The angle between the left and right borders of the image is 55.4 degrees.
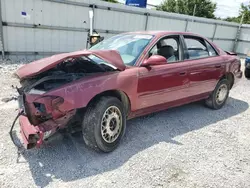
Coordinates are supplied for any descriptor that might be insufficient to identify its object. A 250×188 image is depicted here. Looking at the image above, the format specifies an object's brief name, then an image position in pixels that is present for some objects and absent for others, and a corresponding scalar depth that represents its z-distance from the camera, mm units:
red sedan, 2715
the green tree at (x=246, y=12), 26234
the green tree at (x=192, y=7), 28484
